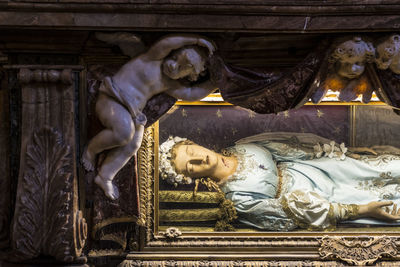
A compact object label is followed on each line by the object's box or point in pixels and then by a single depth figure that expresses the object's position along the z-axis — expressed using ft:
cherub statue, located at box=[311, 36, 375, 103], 10.43
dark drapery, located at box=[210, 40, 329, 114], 10.62
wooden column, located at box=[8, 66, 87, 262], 10.52
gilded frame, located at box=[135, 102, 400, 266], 13.74
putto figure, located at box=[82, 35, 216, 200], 10.48
